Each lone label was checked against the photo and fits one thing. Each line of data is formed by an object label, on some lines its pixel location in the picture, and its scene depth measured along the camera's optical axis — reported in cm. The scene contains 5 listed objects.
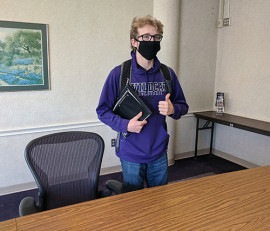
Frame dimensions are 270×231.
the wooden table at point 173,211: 104
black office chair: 144
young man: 159
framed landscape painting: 269
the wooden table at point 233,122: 304
